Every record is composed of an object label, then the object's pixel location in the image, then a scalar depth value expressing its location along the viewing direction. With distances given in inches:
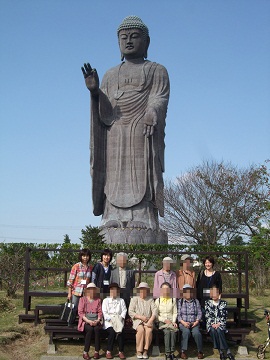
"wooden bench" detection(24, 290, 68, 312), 317.7
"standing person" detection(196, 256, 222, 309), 287.4
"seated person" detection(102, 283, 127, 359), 263.9
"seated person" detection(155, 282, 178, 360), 259.6
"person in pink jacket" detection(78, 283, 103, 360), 262.0
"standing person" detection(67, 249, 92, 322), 288.5
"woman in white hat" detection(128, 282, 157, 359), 264.1
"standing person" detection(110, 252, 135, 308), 288.8
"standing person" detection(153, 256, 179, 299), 287.1
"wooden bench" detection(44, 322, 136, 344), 273.0
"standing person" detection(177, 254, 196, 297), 292.7
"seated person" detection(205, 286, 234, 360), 262.2
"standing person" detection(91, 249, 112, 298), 288.3
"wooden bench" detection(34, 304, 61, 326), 312.0
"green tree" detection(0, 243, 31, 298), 442.1
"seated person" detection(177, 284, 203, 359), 265.0
